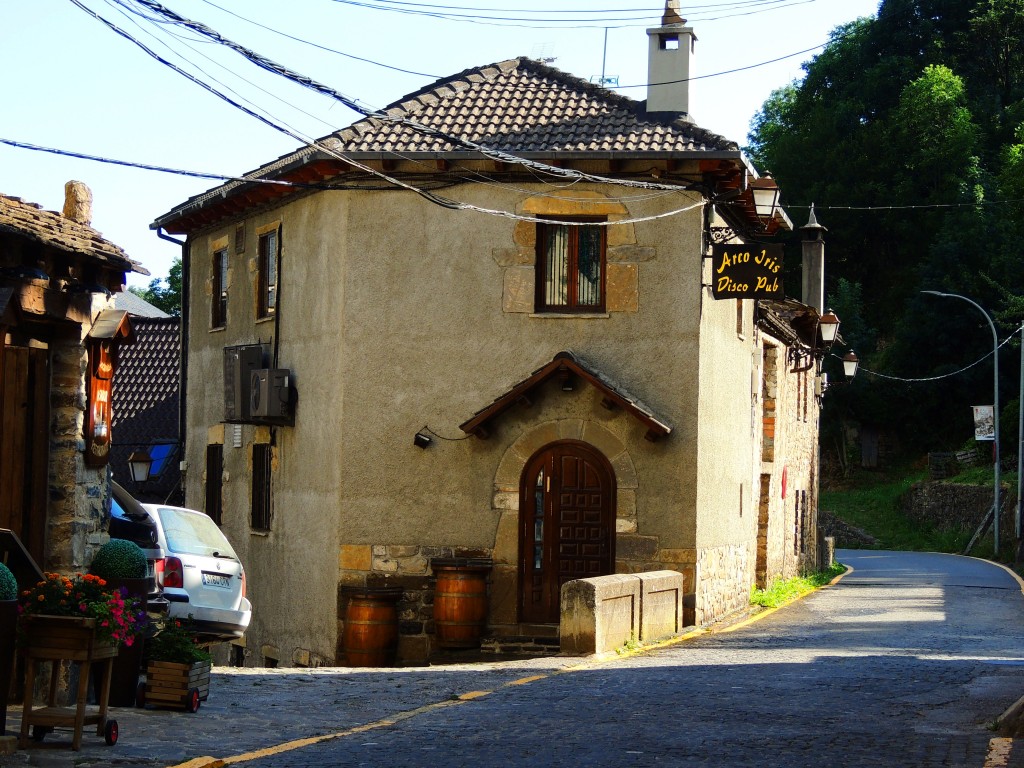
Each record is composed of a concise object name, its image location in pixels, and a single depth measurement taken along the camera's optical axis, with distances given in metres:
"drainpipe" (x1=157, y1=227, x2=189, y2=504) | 25.78
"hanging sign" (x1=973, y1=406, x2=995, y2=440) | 45.44
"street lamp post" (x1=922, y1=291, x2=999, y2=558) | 41.75
